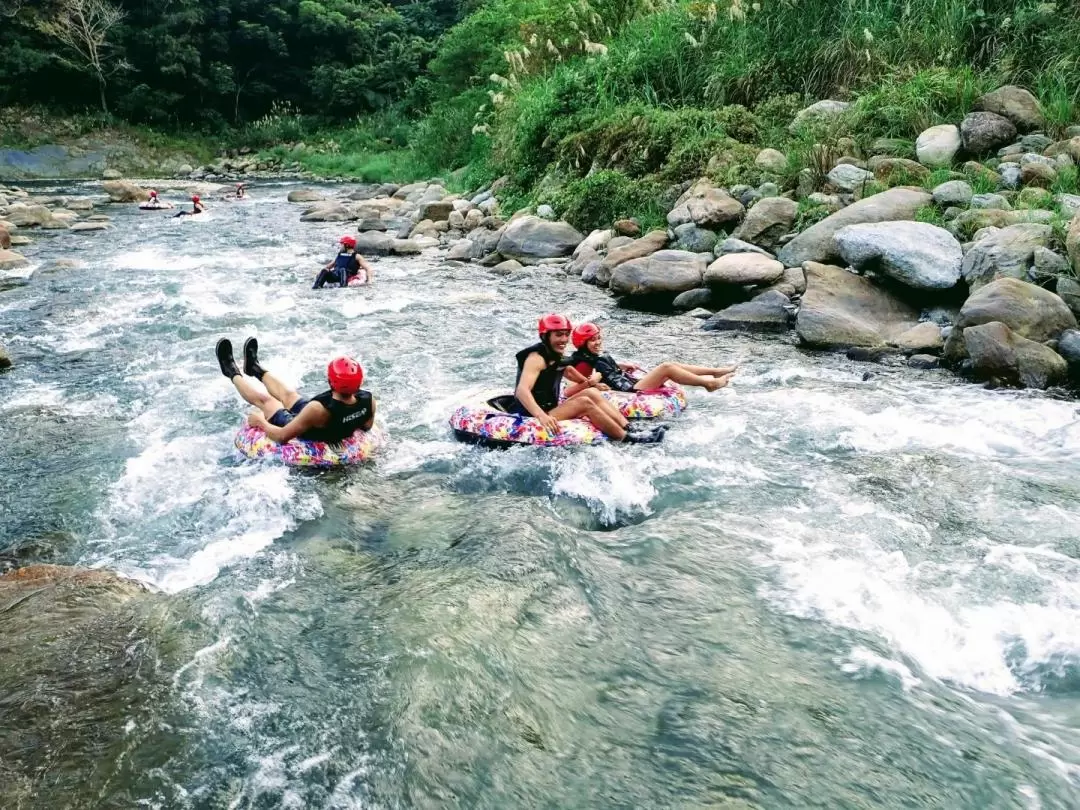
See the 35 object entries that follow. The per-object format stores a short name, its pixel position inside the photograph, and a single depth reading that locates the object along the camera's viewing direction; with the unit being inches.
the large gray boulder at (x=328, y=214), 791.7
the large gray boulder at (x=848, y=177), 414.9
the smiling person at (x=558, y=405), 239.5
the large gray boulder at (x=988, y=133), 398.9
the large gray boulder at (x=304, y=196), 960.9
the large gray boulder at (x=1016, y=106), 402.0
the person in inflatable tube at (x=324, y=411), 219.5
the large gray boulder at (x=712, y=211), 430.9
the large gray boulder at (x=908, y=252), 323.3
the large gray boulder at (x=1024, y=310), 279.0
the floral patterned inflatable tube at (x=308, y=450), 225.8
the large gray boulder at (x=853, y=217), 366.6
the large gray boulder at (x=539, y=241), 529.0
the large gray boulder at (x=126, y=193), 958.4
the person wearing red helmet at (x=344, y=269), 474.4
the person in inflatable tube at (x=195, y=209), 811.4
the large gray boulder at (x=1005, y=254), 304.8
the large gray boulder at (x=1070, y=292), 287.0
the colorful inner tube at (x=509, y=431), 238.1
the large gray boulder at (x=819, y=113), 471.8
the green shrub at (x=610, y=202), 501.4
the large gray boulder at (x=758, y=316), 360.2
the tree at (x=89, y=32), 1393.9
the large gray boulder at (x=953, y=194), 362.3
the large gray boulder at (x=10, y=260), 530.0
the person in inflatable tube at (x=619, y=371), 265.4
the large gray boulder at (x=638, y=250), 447.2
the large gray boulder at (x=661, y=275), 404.8
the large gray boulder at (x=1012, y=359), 267.6
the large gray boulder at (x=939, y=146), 403.9
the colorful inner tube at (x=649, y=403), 265.0
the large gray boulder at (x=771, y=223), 411.5
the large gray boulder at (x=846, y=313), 323.9
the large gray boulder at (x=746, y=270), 378.3
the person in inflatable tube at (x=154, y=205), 852.6
